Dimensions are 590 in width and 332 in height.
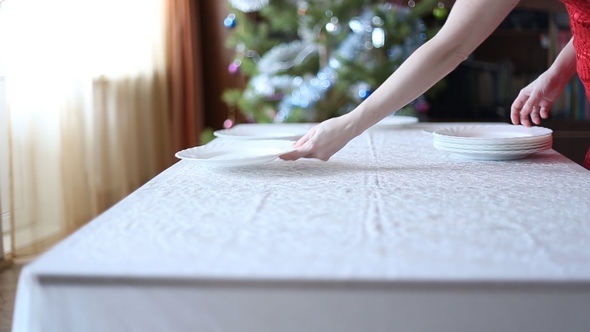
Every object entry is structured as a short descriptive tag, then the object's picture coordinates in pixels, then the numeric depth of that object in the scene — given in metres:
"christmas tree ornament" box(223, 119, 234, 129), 3.85
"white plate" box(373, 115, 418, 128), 2.05
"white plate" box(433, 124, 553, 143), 1.58
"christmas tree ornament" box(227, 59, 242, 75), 3.76
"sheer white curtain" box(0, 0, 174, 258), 2.72
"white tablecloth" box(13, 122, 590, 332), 0.62
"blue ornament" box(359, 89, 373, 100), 3.40
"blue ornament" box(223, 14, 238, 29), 3.74
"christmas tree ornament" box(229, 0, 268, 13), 3.45
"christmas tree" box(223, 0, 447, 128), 3.43
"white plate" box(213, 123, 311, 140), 1.69
